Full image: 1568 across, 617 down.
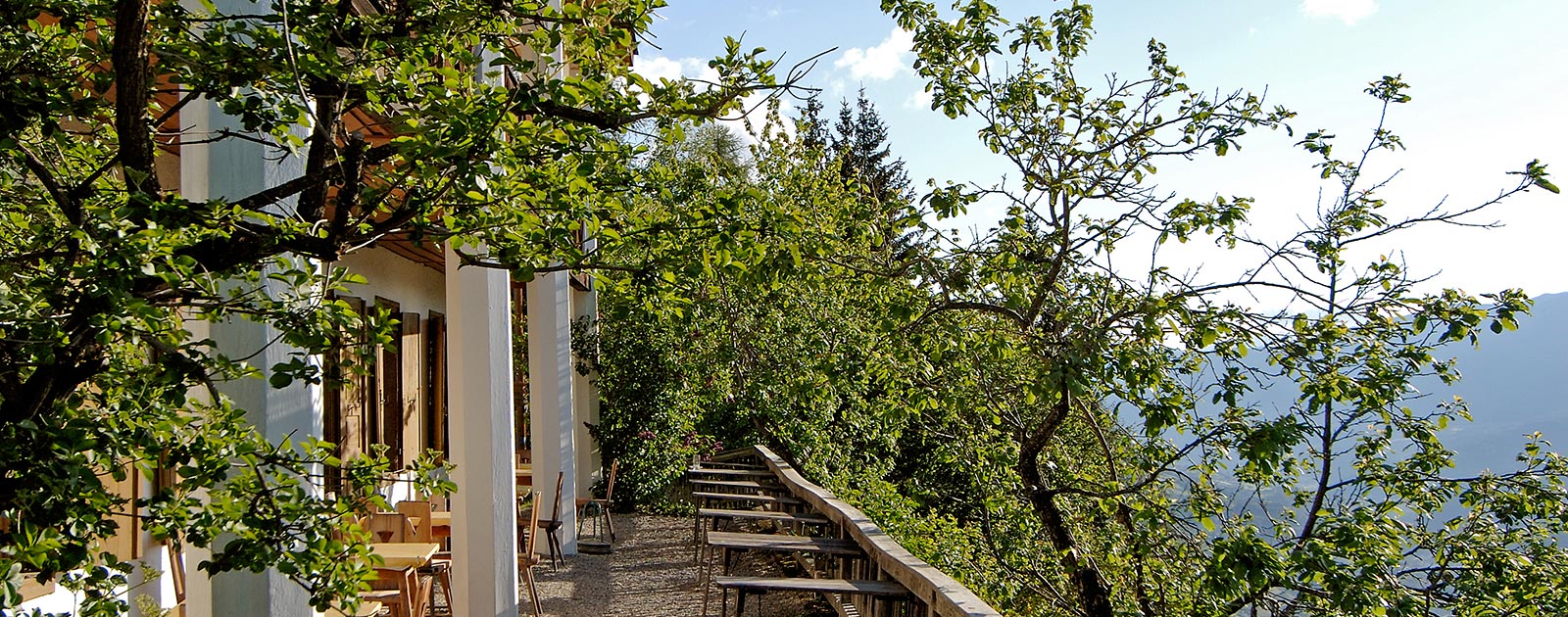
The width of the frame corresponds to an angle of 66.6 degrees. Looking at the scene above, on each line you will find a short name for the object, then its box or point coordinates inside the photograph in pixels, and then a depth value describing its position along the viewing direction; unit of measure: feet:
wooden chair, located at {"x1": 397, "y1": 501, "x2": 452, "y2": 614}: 25.18
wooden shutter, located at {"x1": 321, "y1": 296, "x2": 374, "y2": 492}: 32.12
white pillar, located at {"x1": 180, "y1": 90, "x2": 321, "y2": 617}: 11.48
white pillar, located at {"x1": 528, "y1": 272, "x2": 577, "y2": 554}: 34.32
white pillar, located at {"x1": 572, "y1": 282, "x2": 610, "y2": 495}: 48.57
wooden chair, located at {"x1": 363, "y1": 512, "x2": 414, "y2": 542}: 24.71
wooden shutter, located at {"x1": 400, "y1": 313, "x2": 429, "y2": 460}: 41.98
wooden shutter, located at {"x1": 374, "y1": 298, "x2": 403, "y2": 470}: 37.93
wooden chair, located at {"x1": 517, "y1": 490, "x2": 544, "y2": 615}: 26.66
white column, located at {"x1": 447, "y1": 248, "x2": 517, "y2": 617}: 22.89
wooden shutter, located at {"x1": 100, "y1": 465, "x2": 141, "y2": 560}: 21.17
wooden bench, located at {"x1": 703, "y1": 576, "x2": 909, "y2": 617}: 17.74
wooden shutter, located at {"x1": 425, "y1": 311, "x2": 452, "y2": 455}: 46.83
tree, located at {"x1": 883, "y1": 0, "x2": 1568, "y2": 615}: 15.97
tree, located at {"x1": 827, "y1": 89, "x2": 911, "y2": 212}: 111.04
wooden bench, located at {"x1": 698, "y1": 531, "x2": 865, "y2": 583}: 21.52
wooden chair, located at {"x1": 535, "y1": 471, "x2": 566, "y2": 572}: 32.55
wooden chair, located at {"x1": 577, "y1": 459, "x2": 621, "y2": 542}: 39.91
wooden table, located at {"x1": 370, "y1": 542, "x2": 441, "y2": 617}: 20.83
